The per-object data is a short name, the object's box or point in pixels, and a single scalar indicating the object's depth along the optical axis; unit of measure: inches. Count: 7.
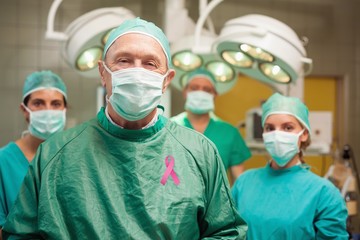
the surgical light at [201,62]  89.7
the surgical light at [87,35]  77.5
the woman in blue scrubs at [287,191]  63.3
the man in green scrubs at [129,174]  39.5
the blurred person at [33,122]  63.2
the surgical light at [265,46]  70.0
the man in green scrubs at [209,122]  96.1
